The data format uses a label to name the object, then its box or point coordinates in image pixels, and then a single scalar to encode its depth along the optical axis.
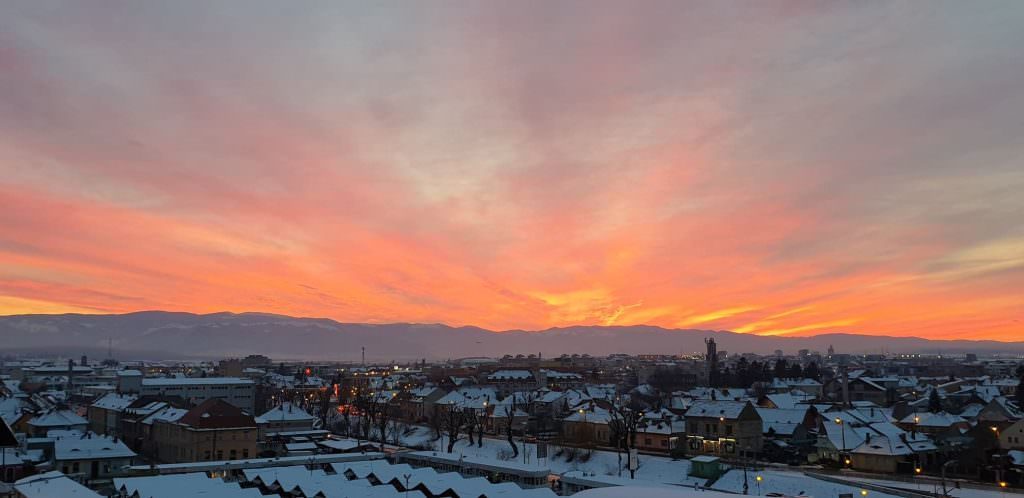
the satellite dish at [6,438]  35.88
